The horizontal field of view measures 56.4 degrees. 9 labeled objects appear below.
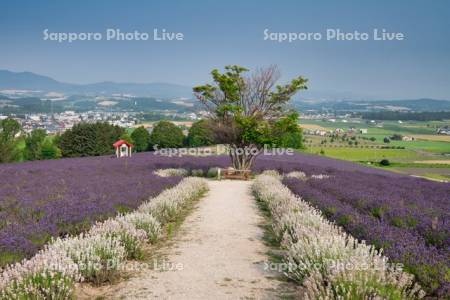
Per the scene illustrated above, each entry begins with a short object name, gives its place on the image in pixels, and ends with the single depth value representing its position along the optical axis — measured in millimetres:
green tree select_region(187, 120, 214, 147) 62062
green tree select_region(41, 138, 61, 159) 60406
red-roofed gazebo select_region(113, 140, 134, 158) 32156
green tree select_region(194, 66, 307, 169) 21703
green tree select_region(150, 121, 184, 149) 63062
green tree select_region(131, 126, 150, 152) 64688
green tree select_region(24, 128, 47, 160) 61569
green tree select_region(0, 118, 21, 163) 47581
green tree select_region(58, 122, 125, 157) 54281
